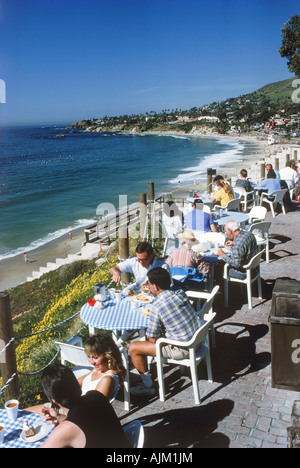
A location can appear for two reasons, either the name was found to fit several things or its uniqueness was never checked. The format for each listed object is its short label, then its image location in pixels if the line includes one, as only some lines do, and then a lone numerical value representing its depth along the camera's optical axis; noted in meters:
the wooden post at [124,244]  6.40
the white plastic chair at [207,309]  4.25
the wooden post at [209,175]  13.47
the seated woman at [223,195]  9.91
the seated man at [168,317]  3.81
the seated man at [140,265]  5.01
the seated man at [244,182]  11.57
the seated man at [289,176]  12.57
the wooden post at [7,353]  3.68
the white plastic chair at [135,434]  2.56
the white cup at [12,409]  2.83
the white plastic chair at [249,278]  5.83
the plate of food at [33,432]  2.62
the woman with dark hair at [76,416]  2.35
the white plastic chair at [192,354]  3.79
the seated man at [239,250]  5.89
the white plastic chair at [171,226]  8.47
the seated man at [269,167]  11.34
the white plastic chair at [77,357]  3.63
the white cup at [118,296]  4.68
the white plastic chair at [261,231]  7.20
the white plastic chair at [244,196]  11.37
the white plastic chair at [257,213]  8.62
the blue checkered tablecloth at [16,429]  2.60
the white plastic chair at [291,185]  12.34
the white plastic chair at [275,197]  10.84
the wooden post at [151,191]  11.85
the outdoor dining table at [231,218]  8.02
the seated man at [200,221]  7.66
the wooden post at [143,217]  9.59
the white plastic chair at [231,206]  9.59
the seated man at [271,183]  10.92
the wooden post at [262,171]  15.46
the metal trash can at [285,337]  3.79
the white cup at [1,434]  2.60
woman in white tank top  3.17
